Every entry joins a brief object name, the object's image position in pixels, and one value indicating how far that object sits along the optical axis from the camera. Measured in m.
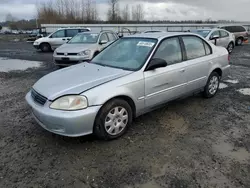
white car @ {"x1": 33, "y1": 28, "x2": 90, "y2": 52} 14.19
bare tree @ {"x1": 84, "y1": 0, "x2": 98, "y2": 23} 50.46
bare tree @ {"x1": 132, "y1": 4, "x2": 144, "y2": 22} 59.76
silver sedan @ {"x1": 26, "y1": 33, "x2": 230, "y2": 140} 2.85
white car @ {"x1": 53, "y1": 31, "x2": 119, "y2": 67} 8.13
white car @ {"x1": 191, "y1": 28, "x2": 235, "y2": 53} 11.57
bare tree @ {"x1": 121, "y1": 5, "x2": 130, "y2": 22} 55.59
